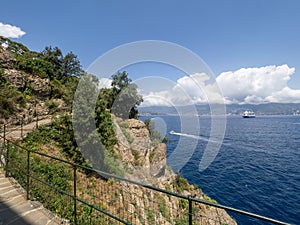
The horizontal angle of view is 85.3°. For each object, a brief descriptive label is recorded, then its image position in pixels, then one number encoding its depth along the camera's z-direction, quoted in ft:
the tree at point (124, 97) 61.16
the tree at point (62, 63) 70.90
